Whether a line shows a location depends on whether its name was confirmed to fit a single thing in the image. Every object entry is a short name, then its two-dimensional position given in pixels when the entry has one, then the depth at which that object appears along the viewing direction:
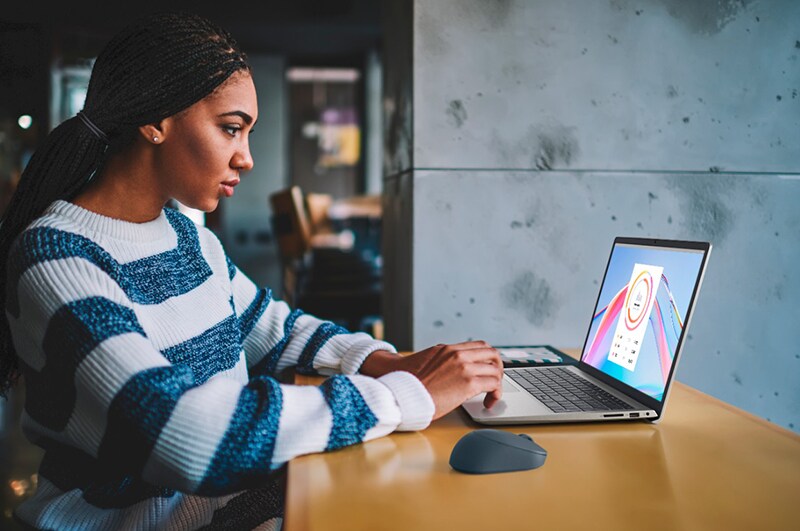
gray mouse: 0.83
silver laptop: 1.04
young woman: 0.83
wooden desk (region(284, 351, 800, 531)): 0.72
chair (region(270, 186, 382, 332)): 3.69
